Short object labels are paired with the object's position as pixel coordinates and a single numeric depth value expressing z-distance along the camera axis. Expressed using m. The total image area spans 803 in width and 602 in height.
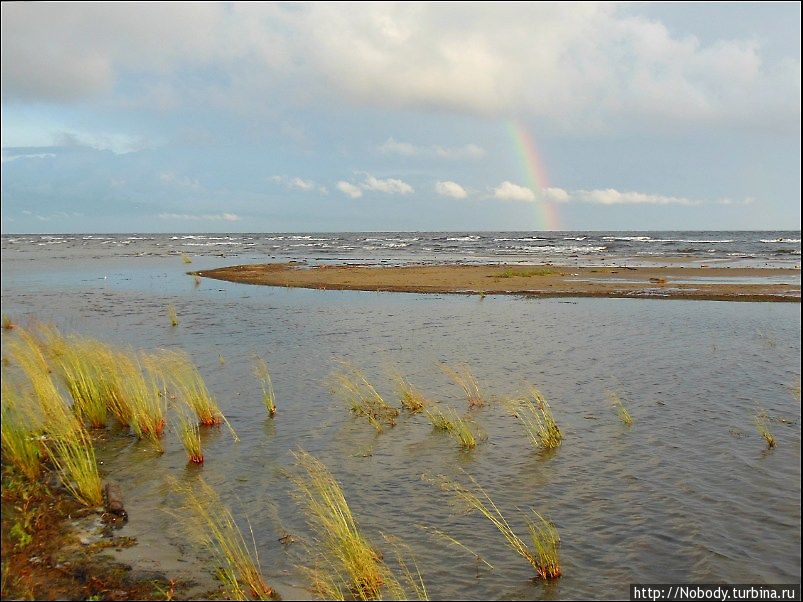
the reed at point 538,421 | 10.42
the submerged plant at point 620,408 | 11.58
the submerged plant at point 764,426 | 10.18
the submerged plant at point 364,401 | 12.09
